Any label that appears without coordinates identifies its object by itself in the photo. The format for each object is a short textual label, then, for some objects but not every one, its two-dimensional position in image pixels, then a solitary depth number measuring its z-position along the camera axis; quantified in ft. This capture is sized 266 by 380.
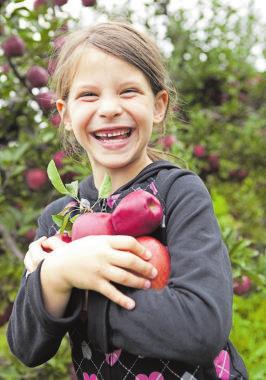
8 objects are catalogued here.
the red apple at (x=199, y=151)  11.83
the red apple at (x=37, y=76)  8.22
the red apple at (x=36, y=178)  8.80
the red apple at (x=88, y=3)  8.66
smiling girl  3.34
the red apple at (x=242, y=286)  7.22
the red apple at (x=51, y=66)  6.18
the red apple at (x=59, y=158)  8.33
